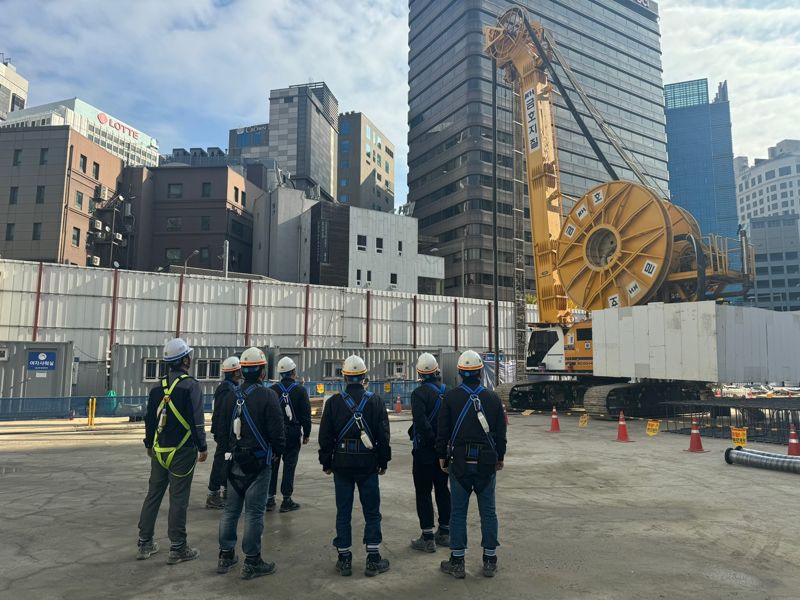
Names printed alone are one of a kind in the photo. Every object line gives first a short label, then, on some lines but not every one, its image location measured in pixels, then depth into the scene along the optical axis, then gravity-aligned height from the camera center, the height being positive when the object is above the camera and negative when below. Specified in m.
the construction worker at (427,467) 5.78 -1.21
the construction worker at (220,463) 7.21 -1.50
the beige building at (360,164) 88.69 +34.18
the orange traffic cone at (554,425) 16.31 -1.98
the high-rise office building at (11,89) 98.00 +51.48
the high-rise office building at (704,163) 146.62 +58.24
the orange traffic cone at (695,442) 12.48 -1.88
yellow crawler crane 18.80 +4.17
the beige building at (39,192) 41.19 +12.91
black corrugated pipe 9.84 -1.85
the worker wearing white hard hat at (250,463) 4.99 -1.02
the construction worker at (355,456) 5.05 -0.96
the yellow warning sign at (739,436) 12.23 -1.69
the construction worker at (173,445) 5.45 -0.94
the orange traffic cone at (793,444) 11.36 -1.72
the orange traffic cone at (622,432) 14.29 -1.89
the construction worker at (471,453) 5.02 -0.92
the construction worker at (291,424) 7.39 -0.96
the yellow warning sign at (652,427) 15.12 -1.84
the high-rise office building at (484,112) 70.00 +39.71
